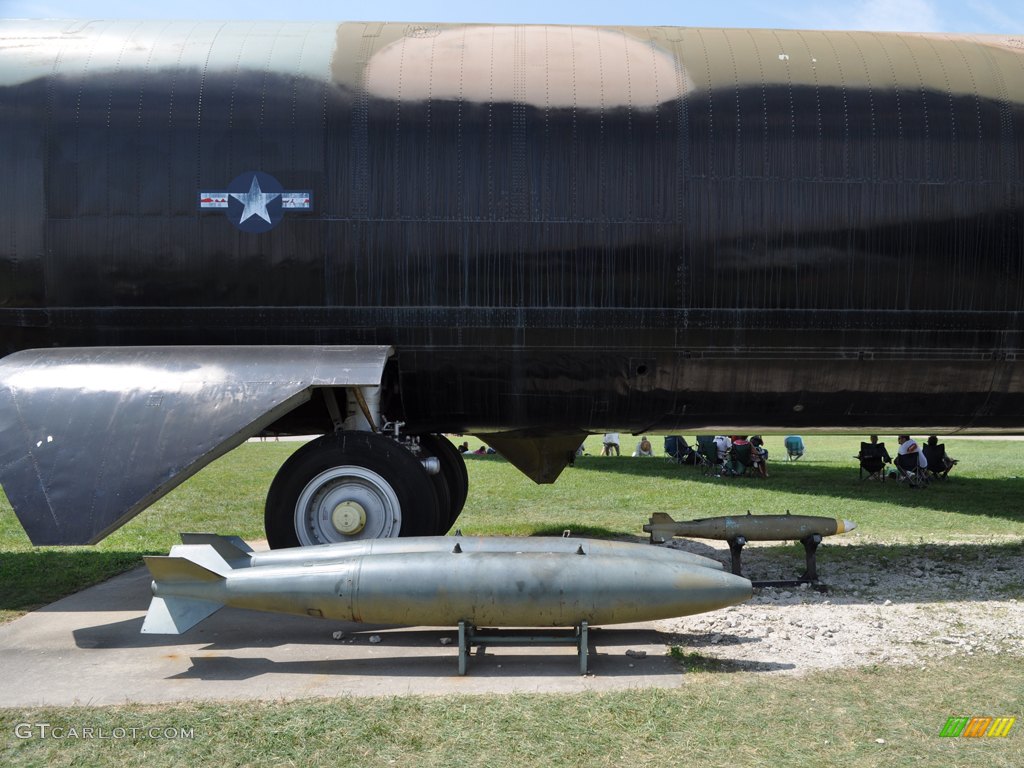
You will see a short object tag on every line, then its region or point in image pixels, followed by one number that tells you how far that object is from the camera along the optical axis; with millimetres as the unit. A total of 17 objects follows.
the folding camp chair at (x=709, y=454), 23441
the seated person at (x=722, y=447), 23047
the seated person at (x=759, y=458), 21455
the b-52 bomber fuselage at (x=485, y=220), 7707
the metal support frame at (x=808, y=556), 8297
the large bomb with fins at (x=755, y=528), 8312
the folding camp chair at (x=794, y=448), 29322
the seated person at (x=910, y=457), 19266
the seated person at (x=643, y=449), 29102
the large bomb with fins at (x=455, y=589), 5980
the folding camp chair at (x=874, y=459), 20203
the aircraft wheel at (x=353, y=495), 7355
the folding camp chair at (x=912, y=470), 19250
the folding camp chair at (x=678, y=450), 25041
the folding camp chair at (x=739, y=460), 21453
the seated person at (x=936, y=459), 20438
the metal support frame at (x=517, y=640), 5949
